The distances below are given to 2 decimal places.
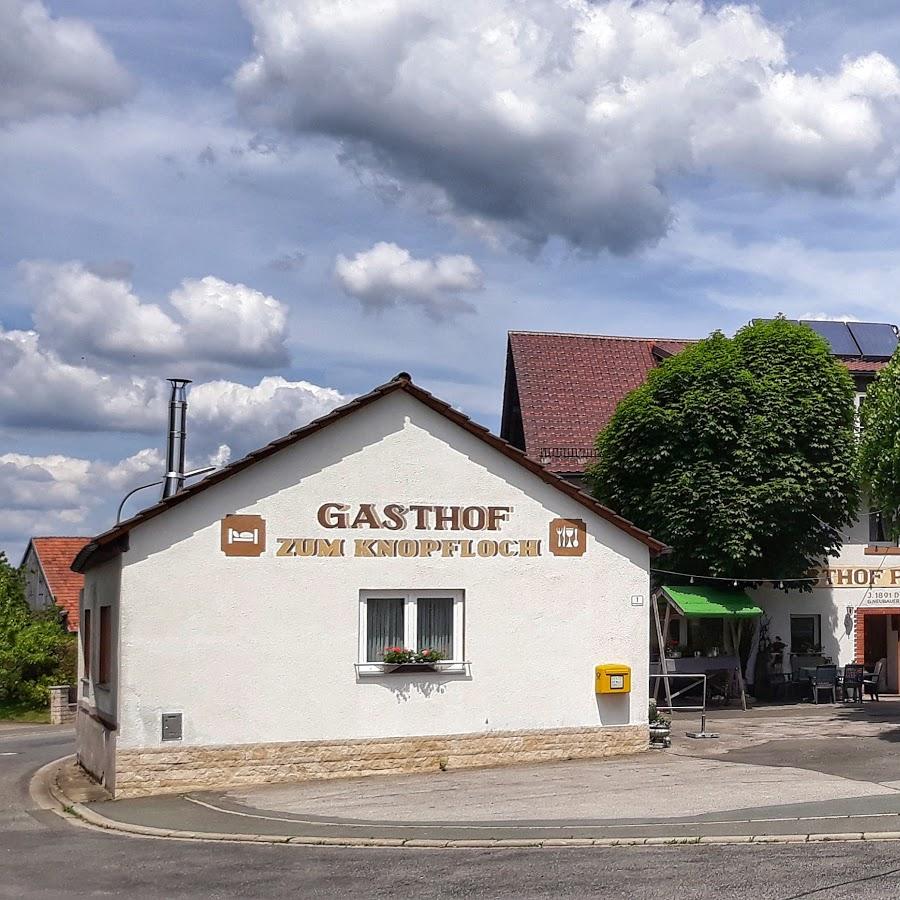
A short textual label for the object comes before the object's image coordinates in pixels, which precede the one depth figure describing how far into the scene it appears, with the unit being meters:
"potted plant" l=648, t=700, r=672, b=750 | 19.95
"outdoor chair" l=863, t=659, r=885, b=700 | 29.20
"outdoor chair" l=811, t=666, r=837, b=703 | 28.94
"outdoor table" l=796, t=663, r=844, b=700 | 29.58
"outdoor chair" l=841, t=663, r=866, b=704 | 28.84
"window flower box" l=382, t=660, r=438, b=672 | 17.84
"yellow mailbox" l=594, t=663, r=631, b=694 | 18.91
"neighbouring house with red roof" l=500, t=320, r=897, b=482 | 35.47
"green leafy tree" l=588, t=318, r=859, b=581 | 29.38
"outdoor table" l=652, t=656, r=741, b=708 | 28.84
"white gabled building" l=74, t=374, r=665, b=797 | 17.00
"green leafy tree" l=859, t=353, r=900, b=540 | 21.28
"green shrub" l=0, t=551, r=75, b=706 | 37.19
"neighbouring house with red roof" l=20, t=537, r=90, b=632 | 49.78
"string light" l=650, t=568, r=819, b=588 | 28.88
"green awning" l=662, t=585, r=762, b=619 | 28.03
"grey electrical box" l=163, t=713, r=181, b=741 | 16.83
